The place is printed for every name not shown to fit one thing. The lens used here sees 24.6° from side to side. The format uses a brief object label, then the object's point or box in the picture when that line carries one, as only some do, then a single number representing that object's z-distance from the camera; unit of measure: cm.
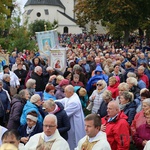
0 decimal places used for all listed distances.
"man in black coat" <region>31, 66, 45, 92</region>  1016
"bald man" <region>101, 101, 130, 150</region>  533
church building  8200
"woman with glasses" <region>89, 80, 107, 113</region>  788
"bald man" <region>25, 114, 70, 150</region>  459
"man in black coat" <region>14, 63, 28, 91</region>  1109
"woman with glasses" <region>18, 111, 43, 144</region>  561
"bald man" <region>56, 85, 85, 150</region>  685
